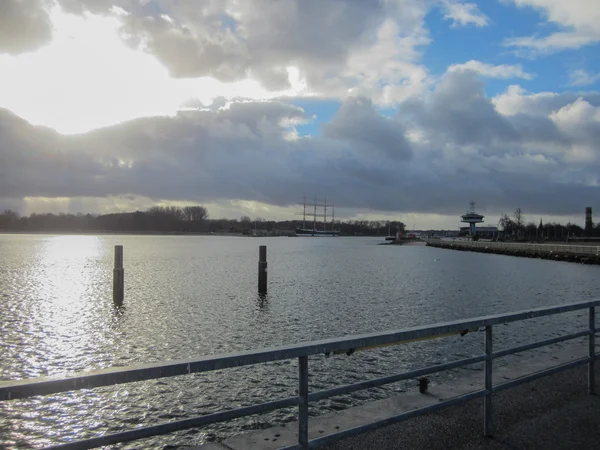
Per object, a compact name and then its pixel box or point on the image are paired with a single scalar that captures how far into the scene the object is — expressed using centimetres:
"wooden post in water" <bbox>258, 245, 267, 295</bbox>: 3446
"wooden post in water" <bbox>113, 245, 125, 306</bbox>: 2989
